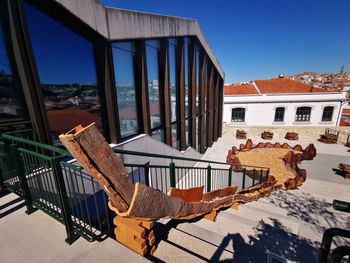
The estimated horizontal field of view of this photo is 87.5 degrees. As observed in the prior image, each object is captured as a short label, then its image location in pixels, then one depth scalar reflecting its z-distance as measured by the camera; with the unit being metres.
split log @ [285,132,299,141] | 21.03
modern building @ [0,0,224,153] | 4.15
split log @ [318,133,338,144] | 19.39
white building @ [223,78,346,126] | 22.53
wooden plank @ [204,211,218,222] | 4.72
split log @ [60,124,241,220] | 1.23
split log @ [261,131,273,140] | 21.67
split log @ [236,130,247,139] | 22.00
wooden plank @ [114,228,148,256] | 2.58
